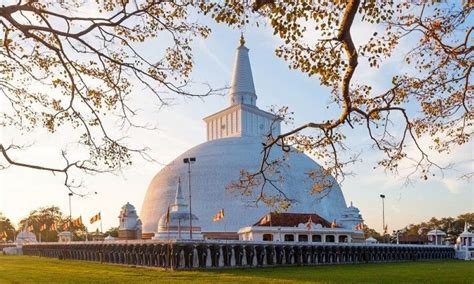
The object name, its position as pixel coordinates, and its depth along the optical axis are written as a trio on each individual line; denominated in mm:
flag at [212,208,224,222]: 51284
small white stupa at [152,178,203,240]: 50875
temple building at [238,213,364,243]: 57438
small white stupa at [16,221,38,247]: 93625
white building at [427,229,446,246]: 81688
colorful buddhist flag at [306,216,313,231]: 56672
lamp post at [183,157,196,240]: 49097
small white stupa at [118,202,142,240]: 65750
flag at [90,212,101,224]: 61375
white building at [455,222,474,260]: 71688
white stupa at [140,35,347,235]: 68312
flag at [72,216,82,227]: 63562
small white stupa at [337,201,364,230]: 68125
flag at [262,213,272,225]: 57800
